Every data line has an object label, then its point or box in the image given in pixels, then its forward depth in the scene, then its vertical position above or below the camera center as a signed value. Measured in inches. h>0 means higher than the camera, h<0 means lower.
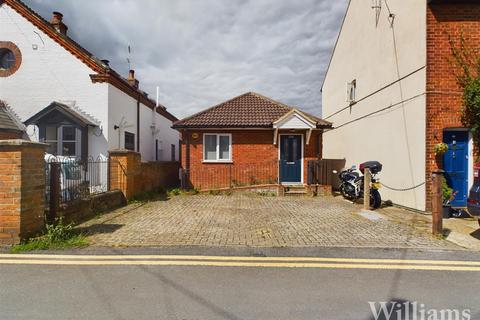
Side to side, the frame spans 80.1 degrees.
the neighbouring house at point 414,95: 329.1 +85.1
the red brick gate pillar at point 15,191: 200.1 -22.0
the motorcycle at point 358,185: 373.7 -34.6
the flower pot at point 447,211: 296.8 -53.8
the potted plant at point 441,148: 317.1 +13.9
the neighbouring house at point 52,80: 469.4 +134.7
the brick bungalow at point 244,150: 539.2 +20.2
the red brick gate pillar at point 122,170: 379.9 -13.0
